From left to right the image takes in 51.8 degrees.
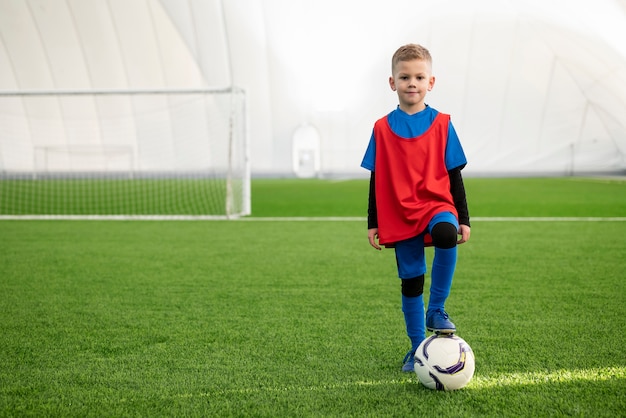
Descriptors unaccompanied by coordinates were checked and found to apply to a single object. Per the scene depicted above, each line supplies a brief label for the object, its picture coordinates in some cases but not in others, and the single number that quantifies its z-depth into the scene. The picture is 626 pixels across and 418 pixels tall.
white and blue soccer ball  2.41
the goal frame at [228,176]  10.32
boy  2.62
